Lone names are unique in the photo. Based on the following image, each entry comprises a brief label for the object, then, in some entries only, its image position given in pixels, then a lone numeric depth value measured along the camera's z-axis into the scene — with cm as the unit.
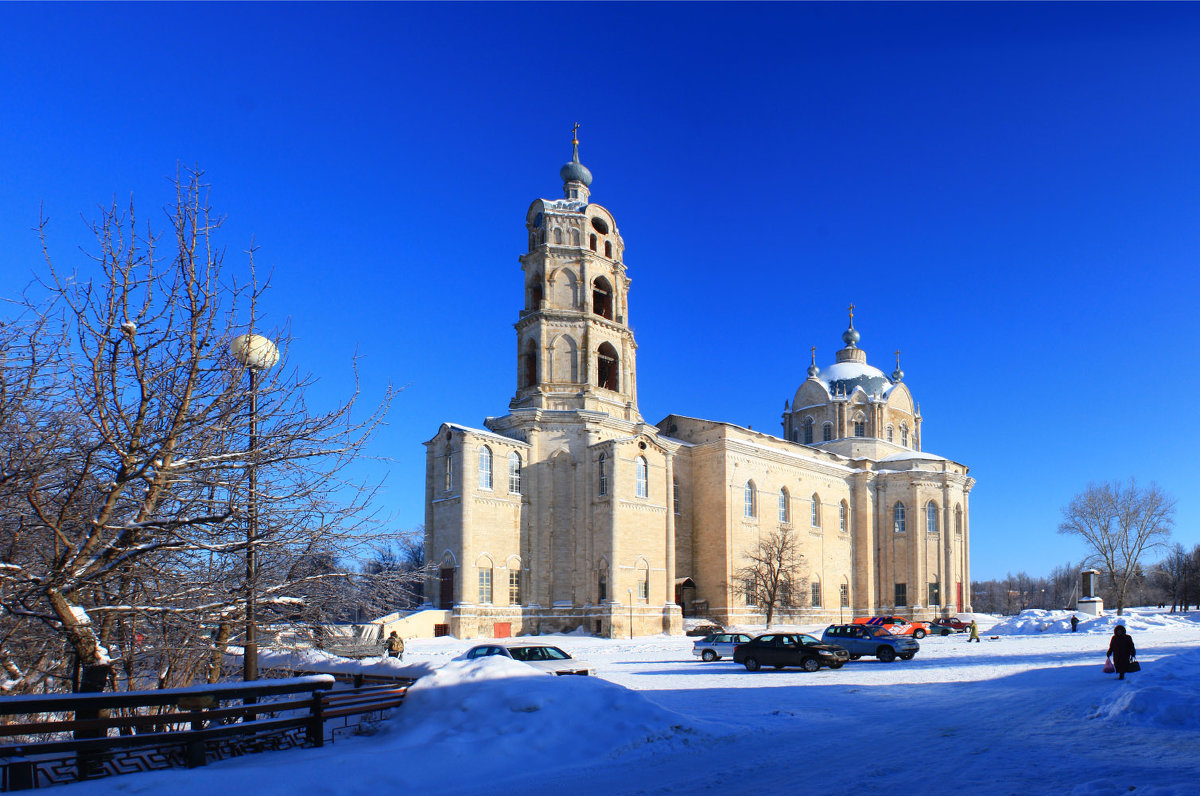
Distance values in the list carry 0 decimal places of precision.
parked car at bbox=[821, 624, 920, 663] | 2828
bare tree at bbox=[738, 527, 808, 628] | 5103
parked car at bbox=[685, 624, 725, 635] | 4286
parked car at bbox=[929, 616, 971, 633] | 4903
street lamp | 959
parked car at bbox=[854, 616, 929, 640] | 4153
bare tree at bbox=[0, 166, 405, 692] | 849
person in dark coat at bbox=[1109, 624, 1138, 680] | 1917
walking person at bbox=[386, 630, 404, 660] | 2516
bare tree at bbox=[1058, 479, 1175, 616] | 6594
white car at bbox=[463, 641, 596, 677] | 2039
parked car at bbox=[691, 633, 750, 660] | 2906
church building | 4216
